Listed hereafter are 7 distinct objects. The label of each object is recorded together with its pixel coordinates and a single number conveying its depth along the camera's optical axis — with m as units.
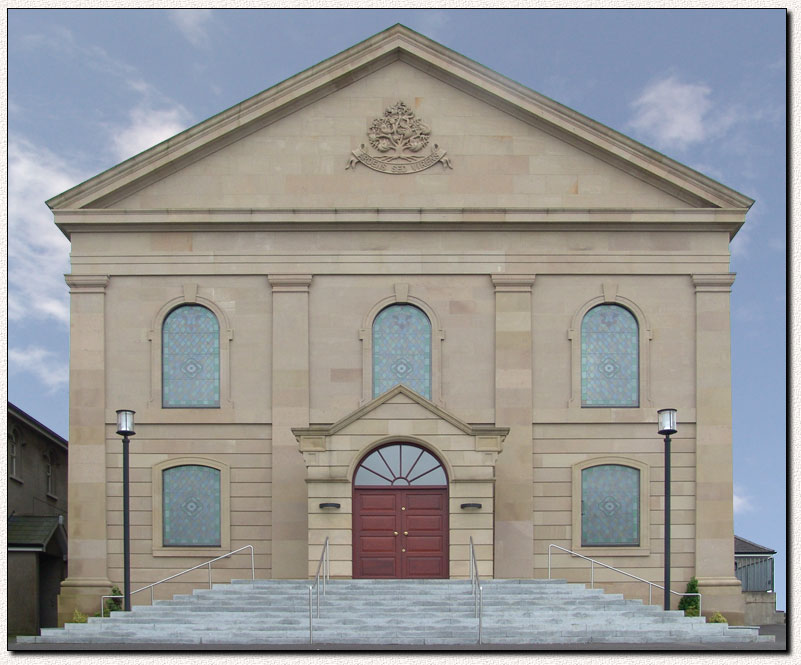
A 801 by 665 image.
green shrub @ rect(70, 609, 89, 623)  27.23
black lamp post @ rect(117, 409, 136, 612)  25.25
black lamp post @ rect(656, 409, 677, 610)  24.98
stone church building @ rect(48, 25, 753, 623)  28.88
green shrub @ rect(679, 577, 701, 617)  27.83
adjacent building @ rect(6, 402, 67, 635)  30.79
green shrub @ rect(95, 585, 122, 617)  27.81
